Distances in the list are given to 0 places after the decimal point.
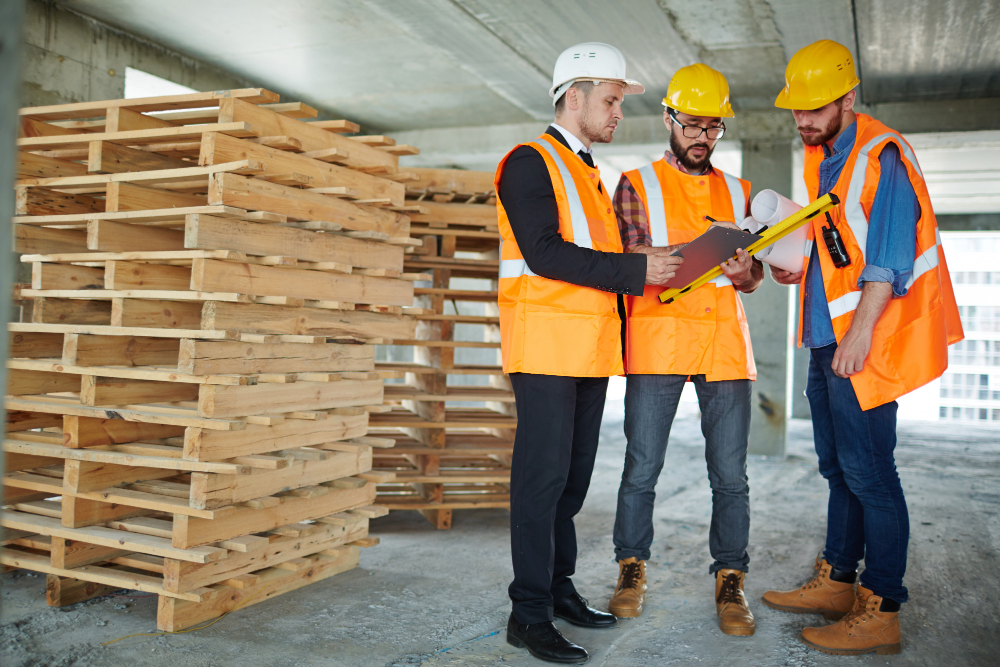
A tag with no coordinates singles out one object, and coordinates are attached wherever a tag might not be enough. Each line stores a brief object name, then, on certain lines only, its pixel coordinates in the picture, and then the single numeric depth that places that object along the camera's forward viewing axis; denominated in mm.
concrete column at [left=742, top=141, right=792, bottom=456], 8961
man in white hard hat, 2797
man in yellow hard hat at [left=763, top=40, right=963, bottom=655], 2850
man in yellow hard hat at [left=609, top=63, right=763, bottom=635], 3238
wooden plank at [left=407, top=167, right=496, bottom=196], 4781
